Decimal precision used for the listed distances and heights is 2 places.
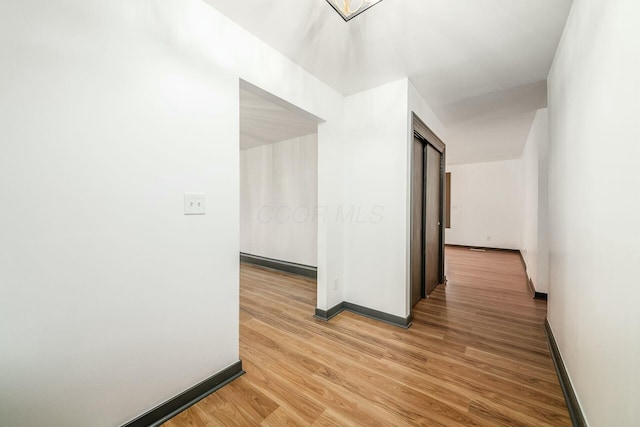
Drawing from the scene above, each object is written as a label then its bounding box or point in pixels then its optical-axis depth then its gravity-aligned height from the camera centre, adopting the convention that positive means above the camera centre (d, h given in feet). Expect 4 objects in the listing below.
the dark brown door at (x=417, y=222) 8.90 -0.47
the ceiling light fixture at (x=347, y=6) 4.36 +3.77
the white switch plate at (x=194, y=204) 4.60 +0.11
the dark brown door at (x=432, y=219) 10.32 -0.43
